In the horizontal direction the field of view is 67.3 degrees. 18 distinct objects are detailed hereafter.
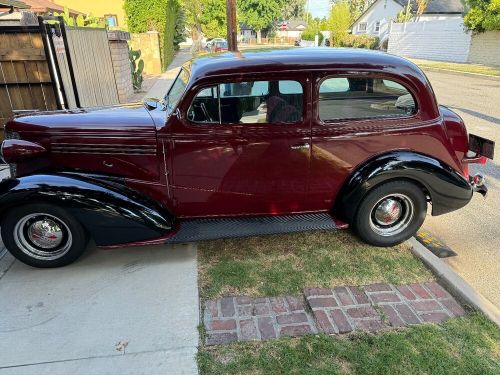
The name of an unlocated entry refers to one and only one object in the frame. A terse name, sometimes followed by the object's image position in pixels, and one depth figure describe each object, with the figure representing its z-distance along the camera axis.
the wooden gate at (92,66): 6.79
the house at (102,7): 34.56
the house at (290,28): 77.50
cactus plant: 12.05
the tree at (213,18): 40.20
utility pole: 7.20
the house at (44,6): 23.70
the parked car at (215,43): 29.14
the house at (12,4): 8.38
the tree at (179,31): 28.89
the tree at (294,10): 102.24
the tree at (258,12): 61.84
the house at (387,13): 35.56
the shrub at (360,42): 35.78
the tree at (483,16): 20.55
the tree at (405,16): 34.98
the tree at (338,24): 37.85
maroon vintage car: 3.28
